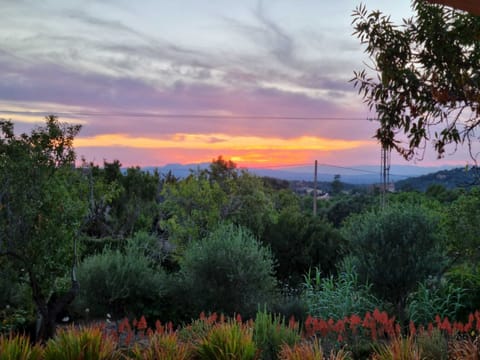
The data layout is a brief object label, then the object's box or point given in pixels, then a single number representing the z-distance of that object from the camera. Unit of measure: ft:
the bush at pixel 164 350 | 14.42
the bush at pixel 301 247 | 42.39
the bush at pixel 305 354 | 13.41
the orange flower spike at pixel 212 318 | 19.67
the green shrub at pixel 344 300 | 27.55
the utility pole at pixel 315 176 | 90.93
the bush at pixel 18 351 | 13.99
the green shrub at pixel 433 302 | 28.17
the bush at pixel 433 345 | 16.78
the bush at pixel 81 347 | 14.67
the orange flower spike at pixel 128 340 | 18.05
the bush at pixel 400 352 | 13.65
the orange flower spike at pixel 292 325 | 19.44
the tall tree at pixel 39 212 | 24.65
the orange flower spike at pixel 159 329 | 16.87
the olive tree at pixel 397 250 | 28.96
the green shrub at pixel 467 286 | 28.89
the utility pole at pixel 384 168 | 38.75
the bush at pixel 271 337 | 18.15
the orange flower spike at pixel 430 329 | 18.57
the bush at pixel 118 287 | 32.14
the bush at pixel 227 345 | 14.85
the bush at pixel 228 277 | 29.86
